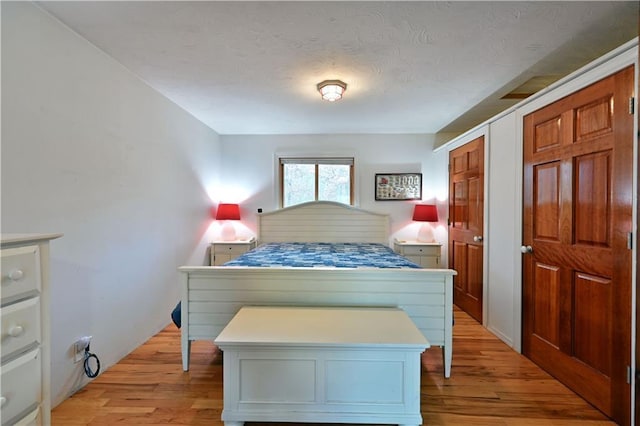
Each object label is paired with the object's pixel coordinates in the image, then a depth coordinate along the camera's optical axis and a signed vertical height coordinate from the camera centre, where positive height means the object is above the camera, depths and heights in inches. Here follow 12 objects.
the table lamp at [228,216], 153.2 -3.3
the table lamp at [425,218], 149.8 -4.1
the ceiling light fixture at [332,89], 91.4 +39.7
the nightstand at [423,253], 145.7 -21.9
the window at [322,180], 164.6 +17.4
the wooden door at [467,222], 112.1 -5.3
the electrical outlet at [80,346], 69.9 -34.1
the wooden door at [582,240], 59.5 -7.3
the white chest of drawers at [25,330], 40.3 -18.2
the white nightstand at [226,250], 148.5 -21.0
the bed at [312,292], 76.2 -22.4
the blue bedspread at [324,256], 92.6 -17.7
